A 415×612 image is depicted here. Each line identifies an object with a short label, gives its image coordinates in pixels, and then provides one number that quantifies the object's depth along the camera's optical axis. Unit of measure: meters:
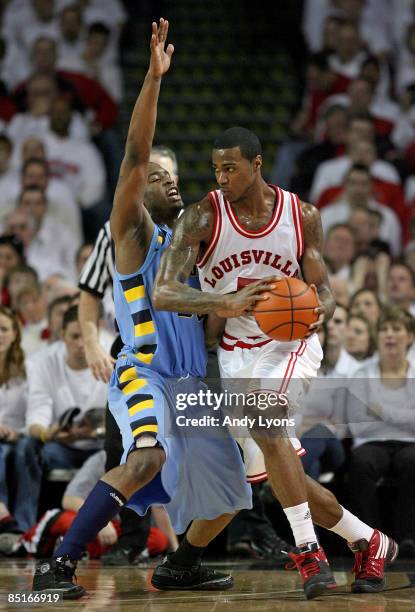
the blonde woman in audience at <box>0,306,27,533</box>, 13.90
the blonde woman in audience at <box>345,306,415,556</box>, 12.75
